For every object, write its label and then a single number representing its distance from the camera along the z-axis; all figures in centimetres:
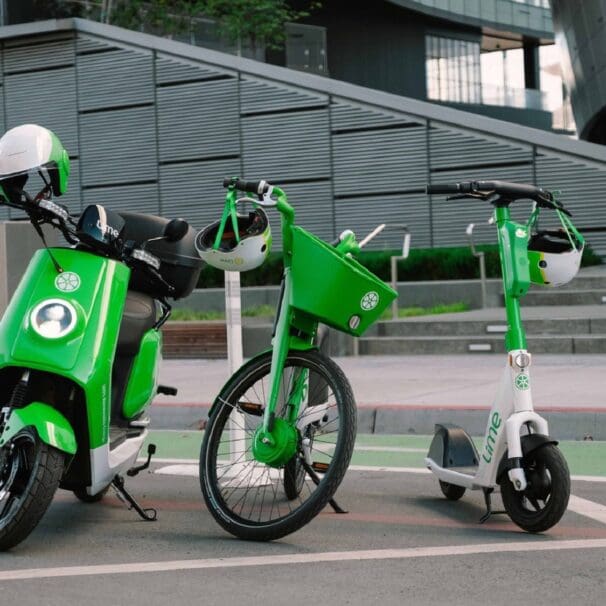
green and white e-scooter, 503
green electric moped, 486
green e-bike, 501
